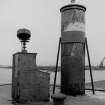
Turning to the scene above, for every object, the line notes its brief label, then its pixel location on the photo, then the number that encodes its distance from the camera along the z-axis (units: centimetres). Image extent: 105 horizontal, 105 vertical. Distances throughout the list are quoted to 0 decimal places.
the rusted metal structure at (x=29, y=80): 907
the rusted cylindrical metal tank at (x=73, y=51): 1116
